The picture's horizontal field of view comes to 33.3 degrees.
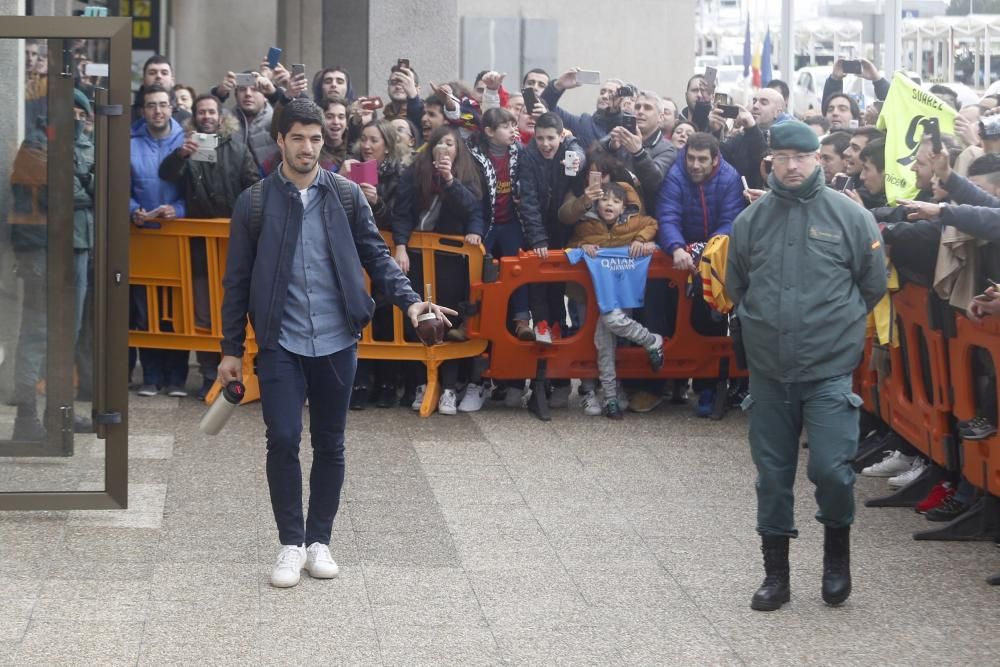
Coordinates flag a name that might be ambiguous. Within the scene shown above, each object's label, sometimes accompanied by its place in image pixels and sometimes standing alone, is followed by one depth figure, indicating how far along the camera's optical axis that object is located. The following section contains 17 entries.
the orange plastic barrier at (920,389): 8.04
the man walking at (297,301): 6.72
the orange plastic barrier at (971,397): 7.39
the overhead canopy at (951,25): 30.66
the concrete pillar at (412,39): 16.25
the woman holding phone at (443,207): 10.60
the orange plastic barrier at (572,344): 10.75
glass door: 7.60
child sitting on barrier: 10.68
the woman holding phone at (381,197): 10.80
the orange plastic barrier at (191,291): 10.80
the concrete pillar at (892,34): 21.11
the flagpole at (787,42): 26.25
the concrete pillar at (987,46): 28.73
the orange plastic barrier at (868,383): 9.34
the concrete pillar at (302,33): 23.39
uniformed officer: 6.58
